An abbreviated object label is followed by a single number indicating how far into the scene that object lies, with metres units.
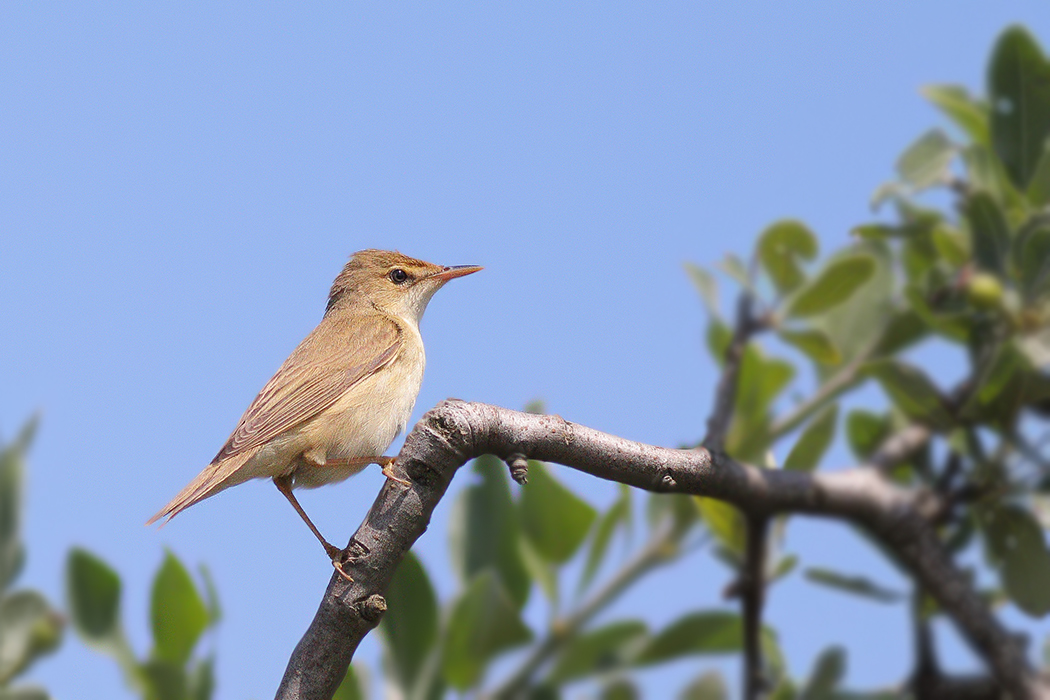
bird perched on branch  6.56
